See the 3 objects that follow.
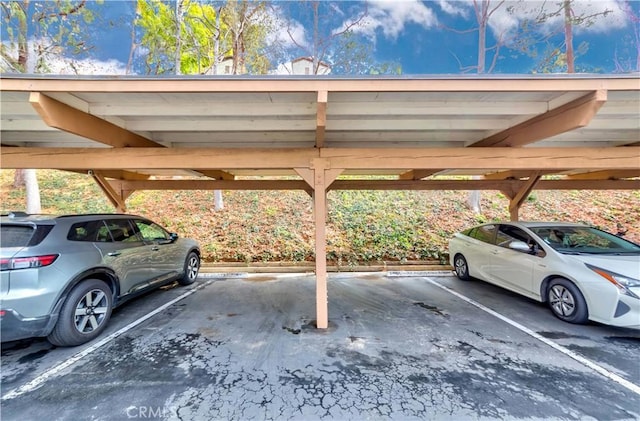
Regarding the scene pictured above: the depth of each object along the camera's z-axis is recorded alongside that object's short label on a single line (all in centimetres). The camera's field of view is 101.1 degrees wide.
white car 302
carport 248
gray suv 248
